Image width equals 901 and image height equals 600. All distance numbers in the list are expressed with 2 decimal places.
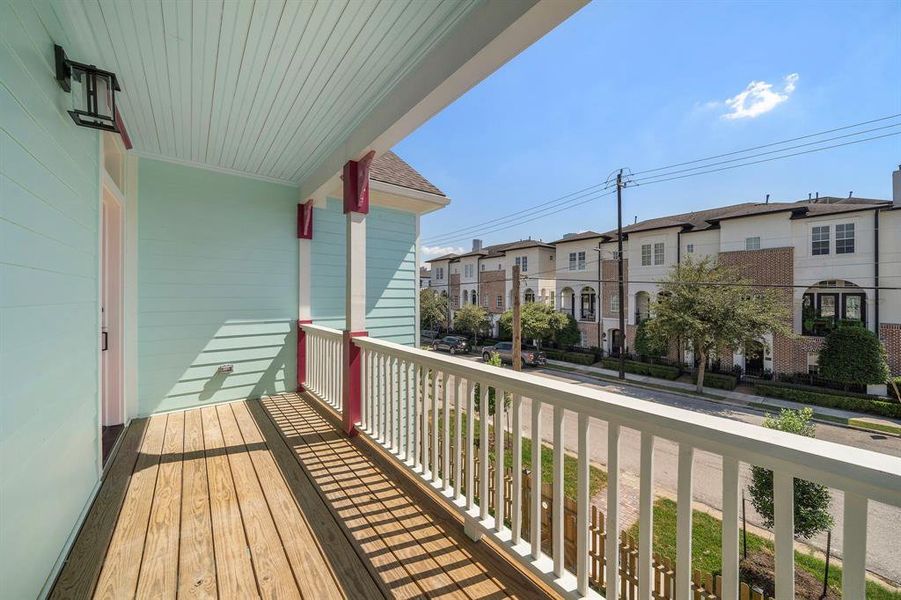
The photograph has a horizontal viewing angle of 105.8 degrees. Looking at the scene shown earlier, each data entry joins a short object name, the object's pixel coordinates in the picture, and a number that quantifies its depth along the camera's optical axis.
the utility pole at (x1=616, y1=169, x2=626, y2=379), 13.47
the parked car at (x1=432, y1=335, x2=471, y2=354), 22.02
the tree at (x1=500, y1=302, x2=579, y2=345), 19.66
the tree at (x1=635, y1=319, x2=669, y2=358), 14.16
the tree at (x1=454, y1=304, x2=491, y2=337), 23.48
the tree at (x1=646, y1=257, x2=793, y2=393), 11.68
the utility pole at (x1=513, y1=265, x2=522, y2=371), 8.15
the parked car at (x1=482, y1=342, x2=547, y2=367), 17.53
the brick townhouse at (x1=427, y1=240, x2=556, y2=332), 22.12
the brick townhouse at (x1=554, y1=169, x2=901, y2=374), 10.10
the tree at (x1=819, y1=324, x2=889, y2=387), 9.94
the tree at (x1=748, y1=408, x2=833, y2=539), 3.11
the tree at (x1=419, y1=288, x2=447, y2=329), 26.97
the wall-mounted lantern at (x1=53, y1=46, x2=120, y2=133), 1.78
